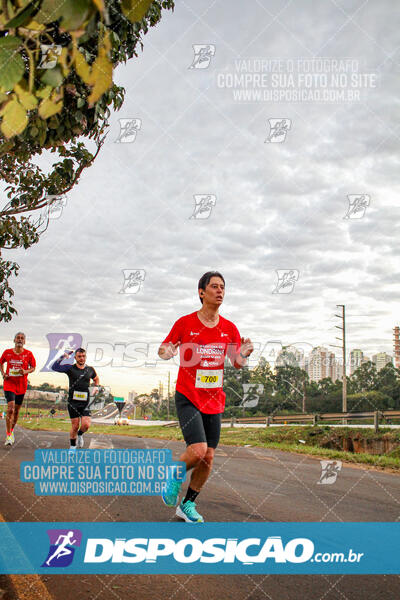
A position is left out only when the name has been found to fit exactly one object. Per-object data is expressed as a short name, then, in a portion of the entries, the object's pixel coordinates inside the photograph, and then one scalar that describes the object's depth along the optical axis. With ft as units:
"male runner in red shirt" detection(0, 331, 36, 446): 33.78
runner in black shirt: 30.27
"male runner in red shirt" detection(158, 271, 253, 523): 15.47
